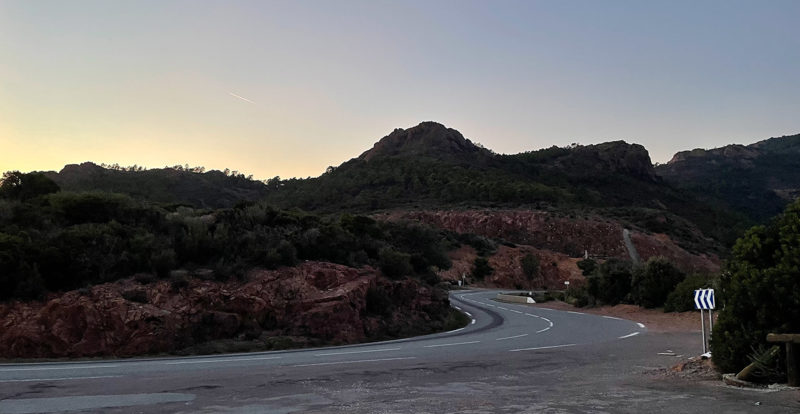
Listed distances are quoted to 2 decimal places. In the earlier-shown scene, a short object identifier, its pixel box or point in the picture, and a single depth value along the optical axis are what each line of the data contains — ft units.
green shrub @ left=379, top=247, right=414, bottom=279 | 77.66
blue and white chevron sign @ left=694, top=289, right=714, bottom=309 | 41.83
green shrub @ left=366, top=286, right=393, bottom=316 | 69.56
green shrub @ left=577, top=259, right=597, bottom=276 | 228.14
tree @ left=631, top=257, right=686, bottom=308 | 101.91
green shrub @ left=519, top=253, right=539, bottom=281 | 233.55
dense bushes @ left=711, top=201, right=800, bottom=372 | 30.14
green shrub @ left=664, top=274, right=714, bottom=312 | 90.12
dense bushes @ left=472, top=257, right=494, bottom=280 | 233.96
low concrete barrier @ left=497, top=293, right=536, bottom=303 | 138.59
